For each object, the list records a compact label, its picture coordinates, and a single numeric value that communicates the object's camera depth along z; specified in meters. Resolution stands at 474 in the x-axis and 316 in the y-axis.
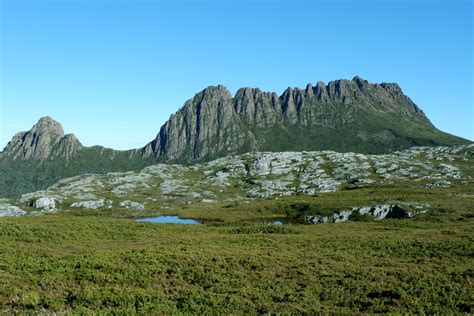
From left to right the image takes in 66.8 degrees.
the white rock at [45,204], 120.36
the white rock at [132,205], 119.81
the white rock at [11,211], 109.44
